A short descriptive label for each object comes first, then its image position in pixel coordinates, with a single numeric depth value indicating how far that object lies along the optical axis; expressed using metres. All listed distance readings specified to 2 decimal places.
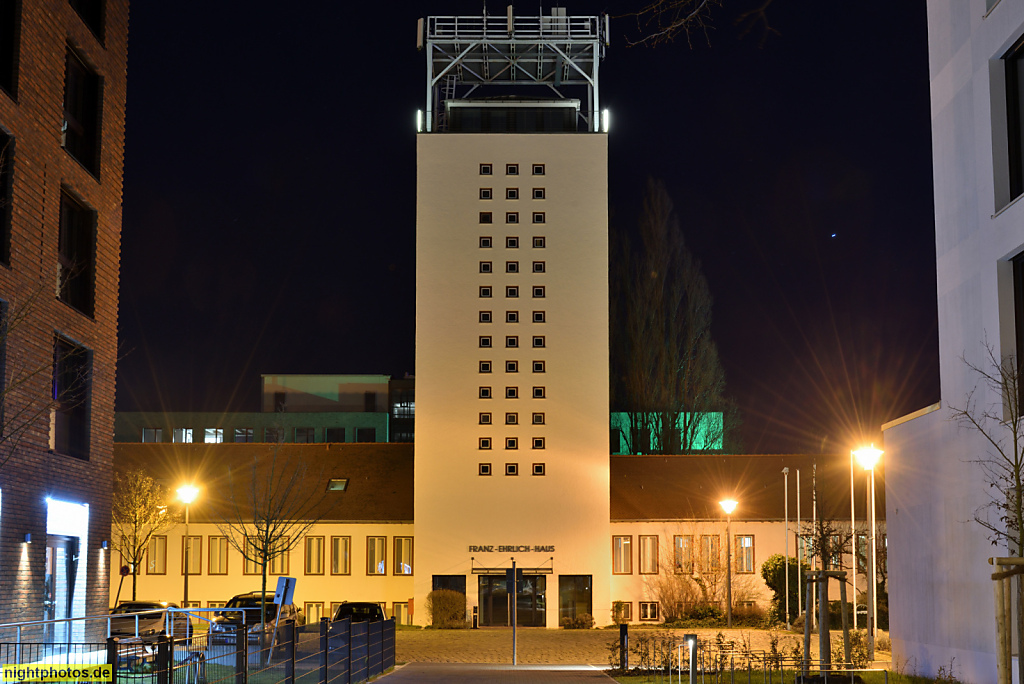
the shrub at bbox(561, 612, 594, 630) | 49.75
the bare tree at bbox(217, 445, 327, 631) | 50.83
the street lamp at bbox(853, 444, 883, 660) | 28.48
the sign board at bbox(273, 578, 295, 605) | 24.56
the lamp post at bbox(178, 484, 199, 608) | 42.84
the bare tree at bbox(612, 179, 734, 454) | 60.91
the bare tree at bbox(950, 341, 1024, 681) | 17.88
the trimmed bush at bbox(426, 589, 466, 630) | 48.97
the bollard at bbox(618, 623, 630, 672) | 25.77
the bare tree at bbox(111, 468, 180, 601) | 48.91
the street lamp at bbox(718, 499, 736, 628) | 42.12
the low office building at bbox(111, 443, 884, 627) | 50.31
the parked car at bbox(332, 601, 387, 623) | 40.12
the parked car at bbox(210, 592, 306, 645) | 37.28
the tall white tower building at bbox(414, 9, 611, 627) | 50.50
